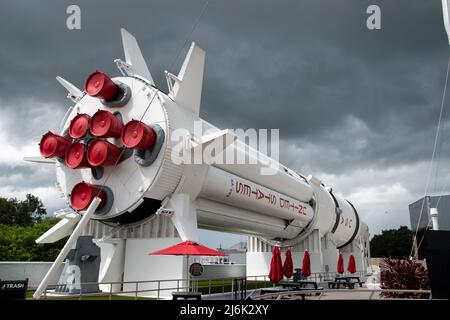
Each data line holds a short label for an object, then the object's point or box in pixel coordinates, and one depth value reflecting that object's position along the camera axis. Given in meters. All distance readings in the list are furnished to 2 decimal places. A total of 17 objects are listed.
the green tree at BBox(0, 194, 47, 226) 53.97
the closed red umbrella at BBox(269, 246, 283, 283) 17.41
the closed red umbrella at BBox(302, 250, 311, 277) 20.66
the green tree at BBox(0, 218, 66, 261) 24.58
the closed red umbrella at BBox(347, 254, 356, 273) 26.91
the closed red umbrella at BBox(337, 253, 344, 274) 25.47
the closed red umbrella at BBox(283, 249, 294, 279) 19.16
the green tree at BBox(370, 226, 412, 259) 78.25
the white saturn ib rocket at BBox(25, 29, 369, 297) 13.62
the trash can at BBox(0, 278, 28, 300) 9.23
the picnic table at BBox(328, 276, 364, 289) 22.17
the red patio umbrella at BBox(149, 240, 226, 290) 11.95
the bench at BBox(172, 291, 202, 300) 9.52
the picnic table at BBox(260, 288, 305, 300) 15.55
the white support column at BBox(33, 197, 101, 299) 11.30
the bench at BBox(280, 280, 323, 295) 17.32
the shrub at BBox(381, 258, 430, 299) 14.07
